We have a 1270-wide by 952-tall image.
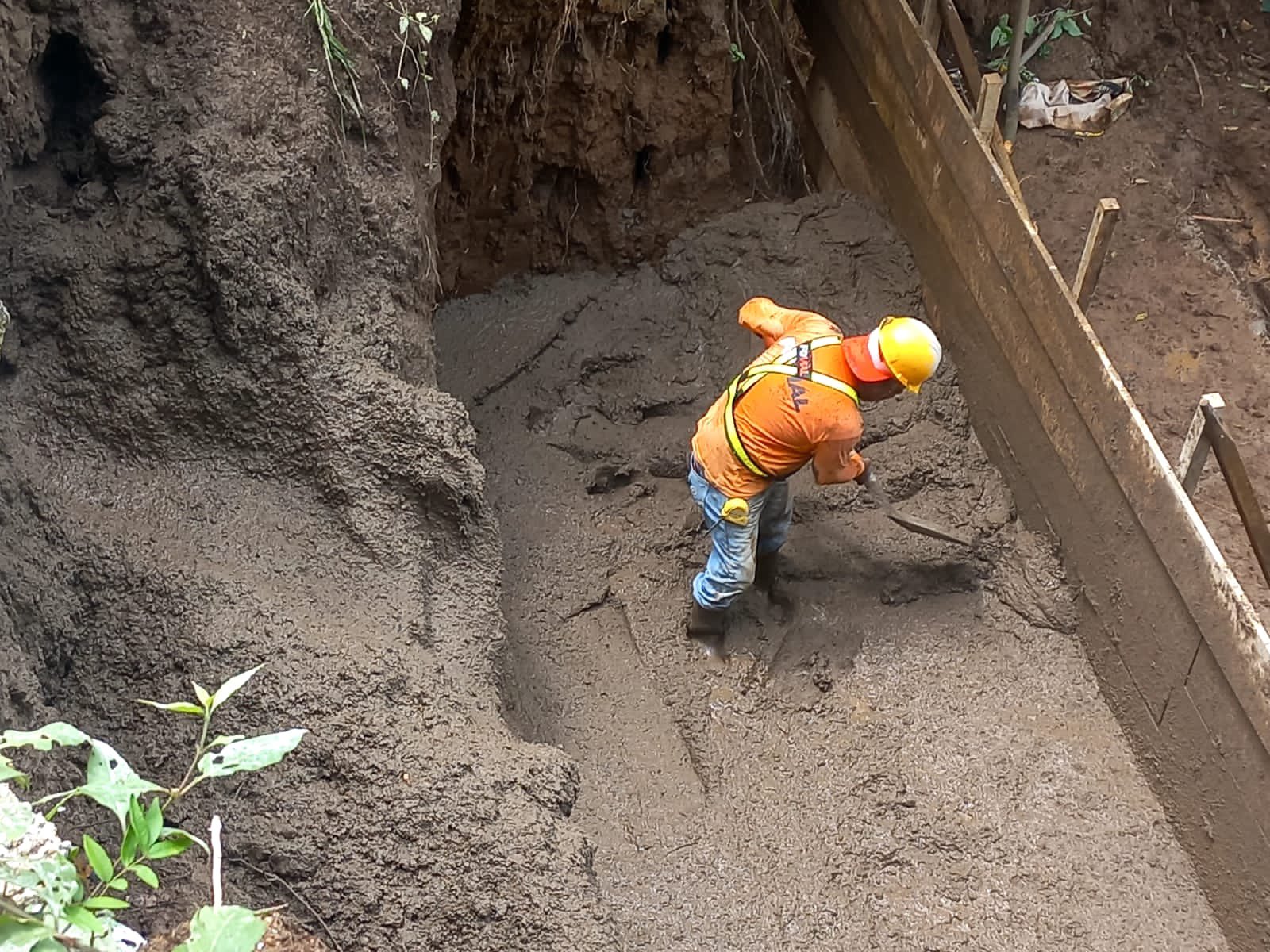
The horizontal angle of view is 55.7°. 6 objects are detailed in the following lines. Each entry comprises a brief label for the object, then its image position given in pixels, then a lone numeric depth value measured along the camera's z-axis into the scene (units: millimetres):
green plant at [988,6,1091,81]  5539
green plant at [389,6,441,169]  3357
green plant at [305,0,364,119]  3135
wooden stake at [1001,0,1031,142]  4953
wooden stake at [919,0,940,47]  4781
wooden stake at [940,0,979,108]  4570
